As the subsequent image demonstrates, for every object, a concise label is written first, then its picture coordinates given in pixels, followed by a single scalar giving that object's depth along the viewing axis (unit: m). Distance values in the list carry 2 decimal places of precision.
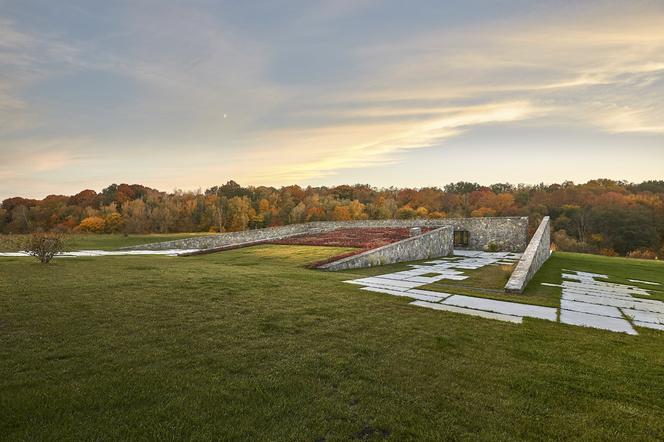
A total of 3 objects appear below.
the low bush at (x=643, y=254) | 47.34
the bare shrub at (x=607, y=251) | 51.38
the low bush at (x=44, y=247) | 11.44
